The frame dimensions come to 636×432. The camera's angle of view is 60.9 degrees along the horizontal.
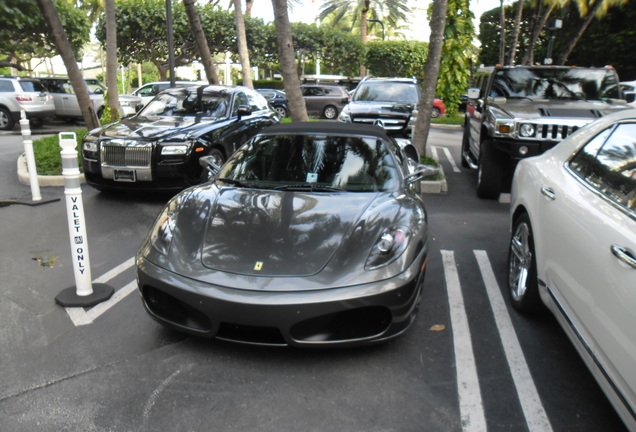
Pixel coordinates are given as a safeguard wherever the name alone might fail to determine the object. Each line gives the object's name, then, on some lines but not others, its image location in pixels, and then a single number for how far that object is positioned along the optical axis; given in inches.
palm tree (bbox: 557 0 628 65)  863.6
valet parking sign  156.9
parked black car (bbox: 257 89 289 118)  932.6
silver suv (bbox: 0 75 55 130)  655.1
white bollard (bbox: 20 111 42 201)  279.9
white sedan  91.7
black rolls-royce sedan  281.9
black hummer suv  268.7
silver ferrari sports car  122.3
